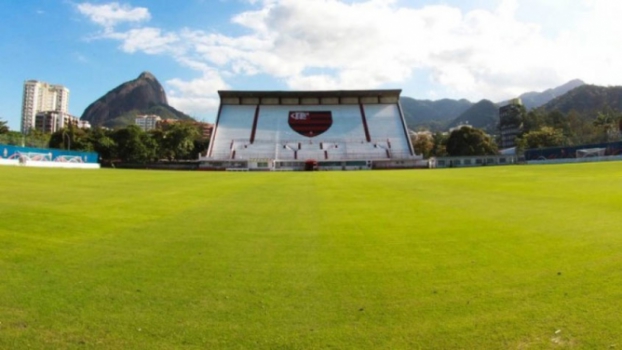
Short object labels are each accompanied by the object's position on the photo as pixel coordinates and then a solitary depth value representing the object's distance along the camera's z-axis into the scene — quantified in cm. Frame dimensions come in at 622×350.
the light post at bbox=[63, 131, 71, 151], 8731
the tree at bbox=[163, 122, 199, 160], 8962
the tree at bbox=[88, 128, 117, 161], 8394
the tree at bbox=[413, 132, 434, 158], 11106
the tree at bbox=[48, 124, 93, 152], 8302
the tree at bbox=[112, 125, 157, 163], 8462
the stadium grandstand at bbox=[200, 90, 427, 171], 7762
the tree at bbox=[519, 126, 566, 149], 8588
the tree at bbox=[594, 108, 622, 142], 8229
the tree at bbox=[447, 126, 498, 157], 9181
